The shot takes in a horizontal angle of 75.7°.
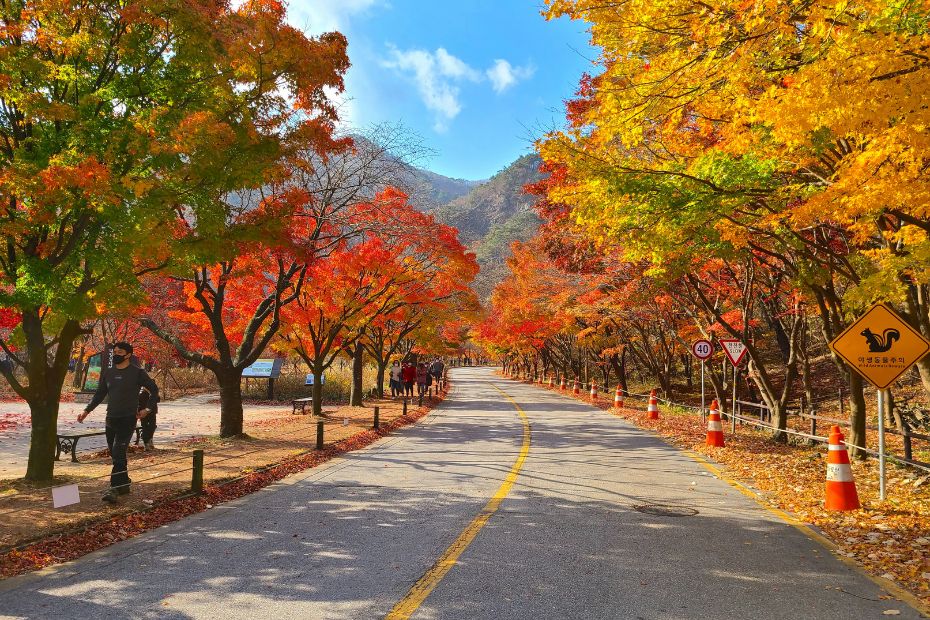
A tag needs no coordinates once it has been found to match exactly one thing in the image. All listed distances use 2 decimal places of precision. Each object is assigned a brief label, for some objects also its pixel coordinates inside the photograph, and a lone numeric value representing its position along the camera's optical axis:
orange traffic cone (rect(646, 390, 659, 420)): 20.39
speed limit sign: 17.11
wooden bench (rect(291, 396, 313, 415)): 22.78
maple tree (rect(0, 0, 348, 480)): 7.31
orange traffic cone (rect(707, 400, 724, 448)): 13.47
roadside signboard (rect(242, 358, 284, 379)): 31.27
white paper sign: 6.40
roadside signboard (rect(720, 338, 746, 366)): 15.39
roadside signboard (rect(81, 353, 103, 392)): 27.11
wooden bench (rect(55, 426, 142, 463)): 11.60
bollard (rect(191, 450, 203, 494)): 8.54
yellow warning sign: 7.72
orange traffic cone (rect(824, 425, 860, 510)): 7.59
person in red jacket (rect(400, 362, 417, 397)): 26.95
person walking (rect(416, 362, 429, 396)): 28.38
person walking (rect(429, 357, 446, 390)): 37.97
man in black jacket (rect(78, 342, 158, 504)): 8.05
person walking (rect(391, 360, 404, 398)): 29.41
